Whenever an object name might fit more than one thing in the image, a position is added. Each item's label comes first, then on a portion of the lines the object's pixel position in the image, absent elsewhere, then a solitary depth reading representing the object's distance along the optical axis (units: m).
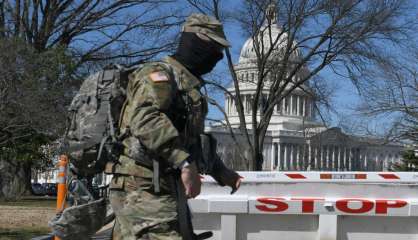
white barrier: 6.04
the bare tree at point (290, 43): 22.88
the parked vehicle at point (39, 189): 54.58
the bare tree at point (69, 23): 24.91
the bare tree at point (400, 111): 22.66
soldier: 3.10
